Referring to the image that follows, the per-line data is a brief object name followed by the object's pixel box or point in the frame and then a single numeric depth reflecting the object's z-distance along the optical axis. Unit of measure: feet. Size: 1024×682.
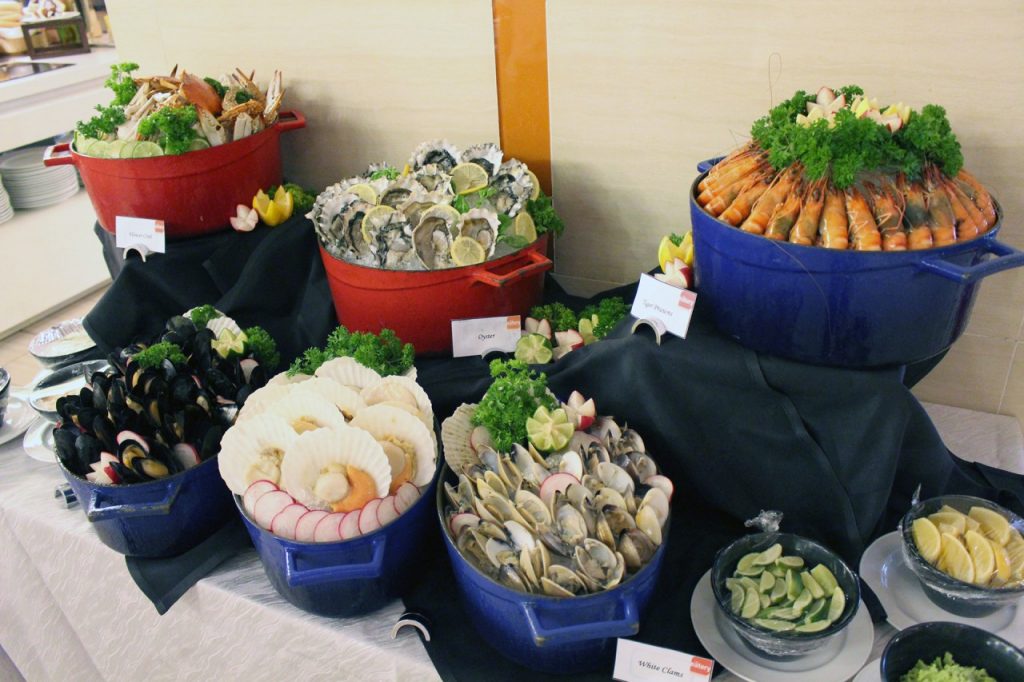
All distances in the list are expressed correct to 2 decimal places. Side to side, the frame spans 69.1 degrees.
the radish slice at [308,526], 3.21
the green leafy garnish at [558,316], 4.66
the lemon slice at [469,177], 4.78
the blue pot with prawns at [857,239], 3.07
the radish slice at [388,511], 3.26
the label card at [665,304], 3.61
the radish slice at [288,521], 3.22
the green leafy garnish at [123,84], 5.30
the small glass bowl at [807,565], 2.91
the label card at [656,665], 3.05
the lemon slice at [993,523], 3.28
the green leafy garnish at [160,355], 4.11
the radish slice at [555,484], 3.28
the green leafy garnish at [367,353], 4.17
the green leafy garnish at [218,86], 5.48
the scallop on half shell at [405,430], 3.51
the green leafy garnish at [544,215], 4.71
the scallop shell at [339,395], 3.70
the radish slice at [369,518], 3.22
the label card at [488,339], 4.56
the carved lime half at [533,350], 4.28
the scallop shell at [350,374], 3.98
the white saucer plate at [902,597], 3.18
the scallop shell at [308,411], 3.52
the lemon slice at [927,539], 3.23
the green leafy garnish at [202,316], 4.82
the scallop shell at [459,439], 3.61
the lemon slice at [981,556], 3.12
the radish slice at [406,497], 3.34
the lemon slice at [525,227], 4.50
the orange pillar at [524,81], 4.89
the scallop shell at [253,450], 3.43
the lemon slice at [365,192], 4.63
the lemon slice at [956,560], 3.15
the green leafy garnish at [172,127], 4.89
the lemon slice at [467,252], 4.29
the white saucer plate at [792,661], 3.01
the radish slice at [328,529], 3.19
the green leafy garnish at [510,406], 3.59
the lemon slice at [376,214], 4.38
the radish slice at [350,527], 3.20
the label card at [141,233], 5.23
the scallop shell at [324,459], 3.28
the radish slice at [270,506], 3.26
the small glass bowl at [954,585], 3.05
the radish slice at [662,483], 3.35
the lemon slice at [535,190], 4.76
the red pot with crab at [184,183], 5.05
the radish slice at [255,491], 3.29
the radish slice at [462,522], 3.19
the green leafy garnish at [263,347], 4.63
